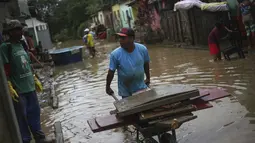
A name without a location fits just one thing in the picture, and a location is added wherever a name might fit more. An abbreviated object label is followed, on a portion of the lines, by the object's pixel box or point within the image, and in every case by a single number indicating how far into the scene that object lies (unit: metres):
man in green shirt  5.39
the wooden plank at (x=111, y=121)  4.35
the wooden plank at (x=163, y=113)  4.23
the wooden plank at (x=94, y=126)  4.35
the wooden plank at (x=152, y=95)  4.31
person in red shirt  12.62
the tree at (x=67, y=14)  55.30
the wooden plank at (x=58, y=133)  6.41
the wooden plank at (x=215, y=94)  4.64
